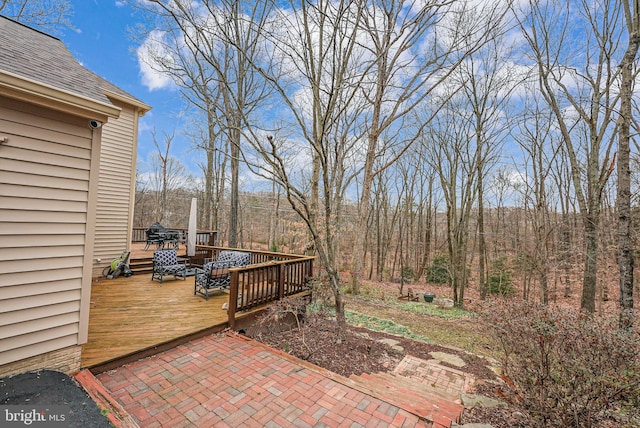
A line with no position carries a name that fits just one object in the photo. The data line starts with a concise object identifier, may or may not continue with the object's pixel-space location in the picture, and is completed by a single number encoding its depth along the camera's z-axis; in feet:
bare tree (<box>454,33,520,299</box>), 34.91
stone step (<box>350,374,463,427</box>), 8.73
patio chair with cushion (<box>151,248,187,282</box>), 22.38
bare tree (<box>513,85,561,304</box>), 37.27
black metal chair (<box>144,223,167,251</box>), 32.53
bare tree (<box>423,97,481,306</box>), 40.01
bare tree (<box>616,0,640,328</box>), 16.58
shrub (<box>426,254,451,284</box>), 57.64
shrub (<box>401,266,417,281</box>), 62.45
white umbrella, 24.94
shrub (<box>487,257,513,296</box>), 49.77
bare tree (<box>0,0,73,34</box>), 28.02
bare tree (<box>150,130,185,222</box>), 63.73
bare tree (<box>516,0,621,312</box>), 26.03
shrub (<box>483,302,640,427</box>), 7.70
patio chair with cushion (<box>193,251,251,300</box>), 18.74
